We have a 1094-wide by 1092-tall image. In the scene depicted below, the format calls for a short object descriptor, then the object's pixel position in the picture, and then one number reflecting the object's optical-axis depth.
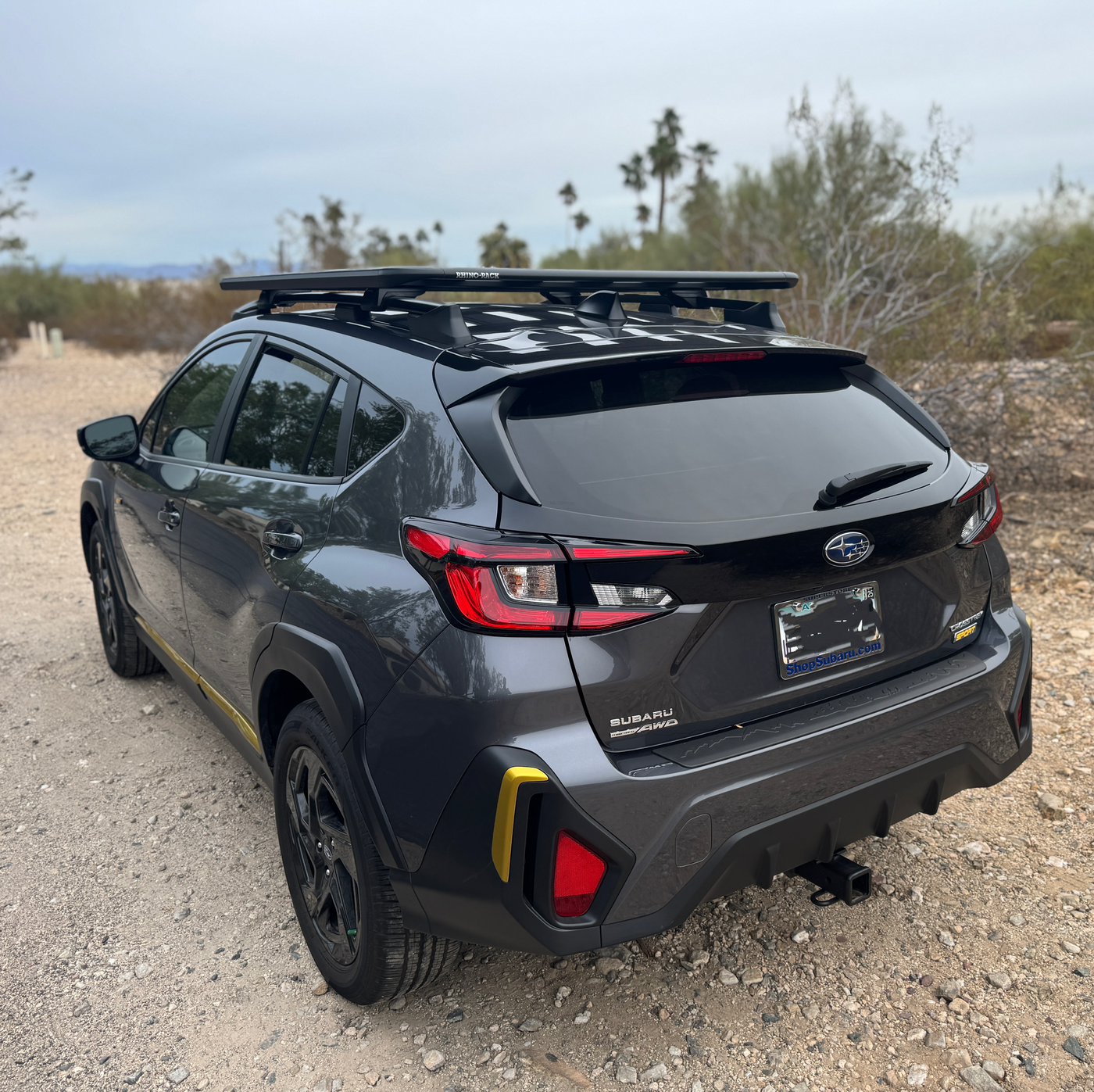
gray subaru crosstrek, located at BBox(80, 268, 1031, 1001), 1.87
